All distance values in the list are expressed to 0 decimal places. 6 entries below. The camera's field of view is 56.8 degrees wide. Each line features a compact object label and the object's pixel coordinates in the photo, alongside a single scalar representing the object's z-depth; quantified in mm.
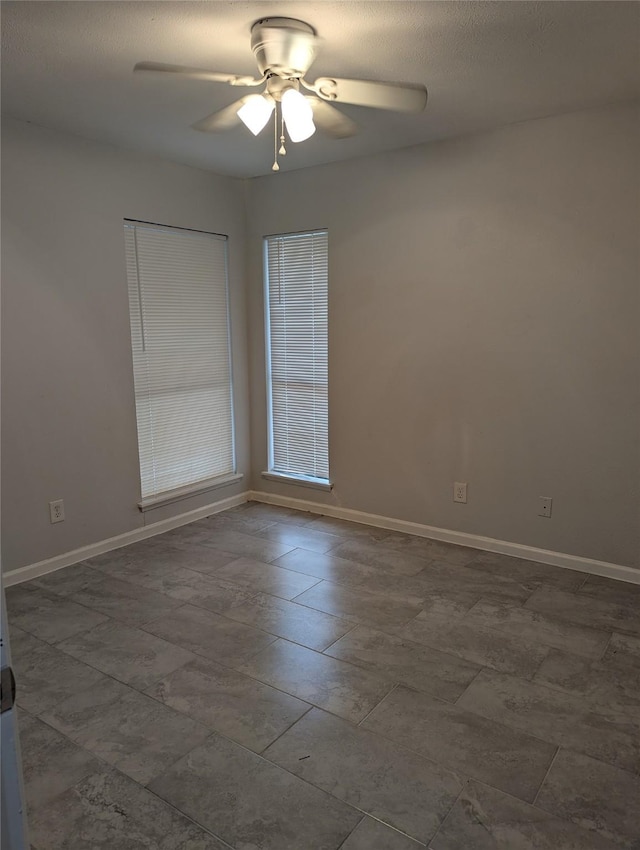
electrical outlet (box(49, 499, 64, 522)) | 3328
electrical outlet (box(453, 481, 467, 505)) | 3645
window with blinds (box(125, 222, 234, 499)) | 3752
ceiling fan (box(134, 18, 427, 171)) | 2062
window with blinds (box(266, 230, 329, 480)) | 4121
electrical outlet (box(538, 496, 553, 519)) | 3345
